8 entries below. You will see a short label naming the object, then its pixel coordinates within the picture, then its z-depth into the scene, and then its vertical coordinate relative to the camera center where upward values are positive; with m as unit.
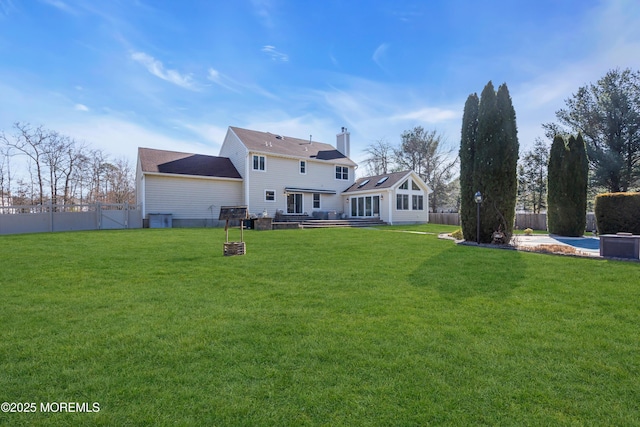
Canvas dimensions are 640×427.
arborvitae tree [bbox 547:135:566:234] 13.49 +1.19
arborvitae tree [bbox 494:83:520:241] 10.44 +1.71
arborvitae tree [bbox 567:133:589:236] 13.12 +1.11
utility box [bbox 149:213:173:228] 18.17 -0.30
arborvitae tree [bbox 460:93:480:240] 11.01 +1.86
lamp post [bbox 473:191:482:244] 10.36 +0.16
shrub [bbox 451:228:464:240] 12.04 -0.95
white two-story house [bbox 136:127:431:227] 19.47 +2.15
